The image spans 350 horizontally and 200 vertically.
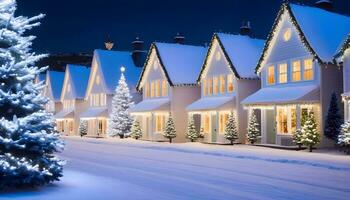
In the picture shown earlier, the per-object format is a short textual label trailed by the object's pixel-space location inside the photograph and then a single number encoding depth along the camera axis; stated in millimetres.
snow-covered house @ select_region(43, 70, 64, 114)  71125
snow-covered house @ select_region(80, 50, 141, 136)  55844
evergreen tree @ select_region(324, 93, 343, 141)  28953
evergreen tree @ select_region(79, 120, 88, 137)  58406
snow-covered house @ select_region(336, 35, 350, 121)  27781
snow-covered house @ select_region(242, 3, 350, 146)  30516
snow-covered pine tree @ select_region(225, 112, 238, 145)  35938
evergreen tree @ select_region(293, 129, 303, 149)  29233
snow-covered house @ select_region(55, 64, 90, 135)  63406
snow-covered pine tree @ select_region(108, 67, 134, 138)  49750
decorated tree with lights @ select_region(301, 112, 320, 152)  28484
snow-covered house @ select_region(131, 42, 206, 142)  43594
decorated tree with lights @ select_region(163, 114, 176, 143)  41656
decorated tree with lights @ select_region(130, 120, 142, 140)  46438
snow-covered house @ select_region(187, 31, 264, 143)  37719
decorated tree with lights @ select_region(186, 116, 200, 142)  40125
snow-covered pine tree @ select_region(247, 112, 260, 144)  34375
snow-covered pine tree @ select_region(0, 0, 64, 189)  12953
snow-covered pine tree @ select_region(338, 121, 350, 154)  25438
